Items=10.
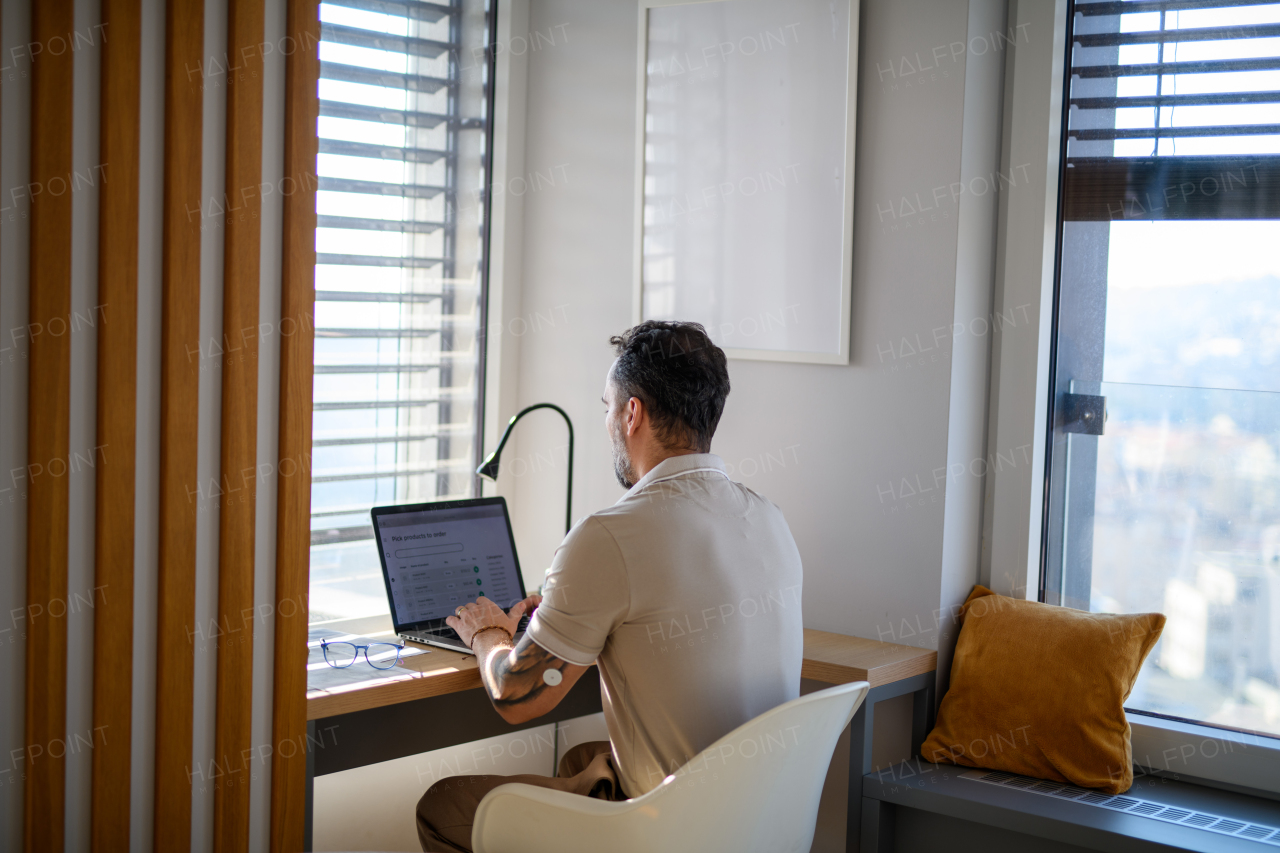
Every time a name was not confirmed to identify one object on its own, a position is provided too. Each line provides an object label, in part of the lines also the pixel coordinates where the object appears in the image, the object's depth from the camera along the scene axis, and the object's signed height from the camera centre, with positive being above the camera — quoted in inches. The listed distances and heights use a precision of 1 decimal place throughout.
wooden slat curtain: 61.2 -3.2
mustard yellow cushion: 90.7 -26.1
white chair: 63.4 -25.8
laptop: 95.8 -17.7
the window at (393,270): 108.4 +9.5
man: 71.3 -15.3
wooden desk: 84.4 -29.0
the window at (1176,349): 92.4 +3.2
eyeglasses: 87.9 -23.9
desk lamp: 101.6 -8.9
